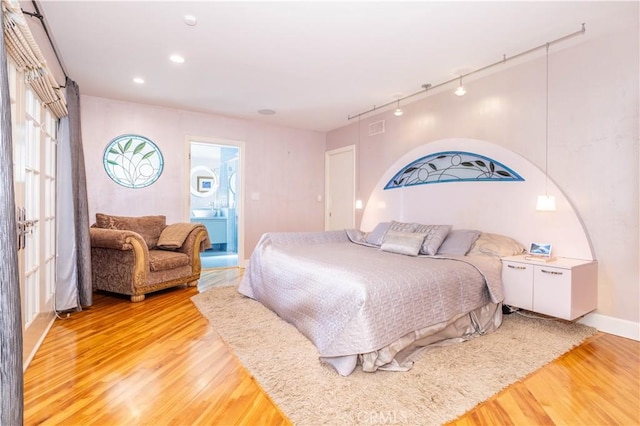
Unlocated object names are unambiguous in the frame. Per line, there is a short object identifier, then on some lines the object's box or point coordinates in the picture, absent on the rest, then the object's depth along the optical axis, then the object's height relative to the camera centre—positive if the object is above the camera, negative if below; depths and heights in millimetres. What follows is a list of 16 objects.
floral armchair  3463 -556
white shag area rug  1606 -1012
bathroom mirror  7379 +567
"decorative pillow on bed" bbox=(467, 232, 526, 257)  3020 -394
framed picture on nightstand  2809 -417
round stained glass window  4426 +637
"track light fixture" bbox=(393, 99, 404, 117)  4057 +1177
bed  1970 -621
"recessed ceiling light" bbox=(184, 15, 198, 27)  2449 +1425
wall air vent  4844 +1181
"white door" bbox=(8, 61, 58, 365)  1900 +32
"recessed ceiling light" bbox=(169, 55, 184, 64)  3081 +1422
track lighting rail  2691 +1394
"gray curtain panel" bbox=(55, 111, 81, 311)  2977 -169
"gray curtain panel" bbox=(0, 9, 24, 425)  1068 -282
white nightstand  2480 -650
